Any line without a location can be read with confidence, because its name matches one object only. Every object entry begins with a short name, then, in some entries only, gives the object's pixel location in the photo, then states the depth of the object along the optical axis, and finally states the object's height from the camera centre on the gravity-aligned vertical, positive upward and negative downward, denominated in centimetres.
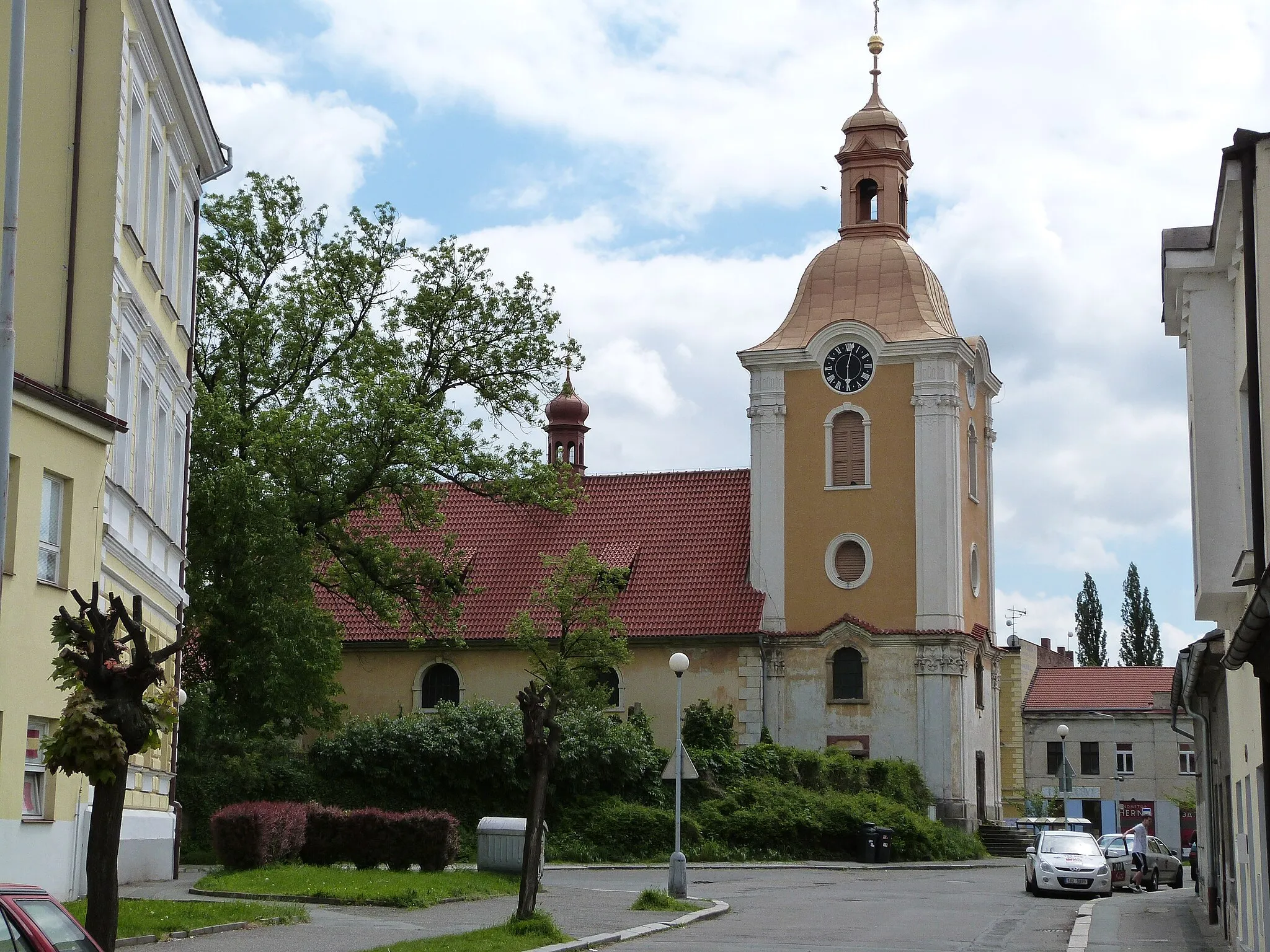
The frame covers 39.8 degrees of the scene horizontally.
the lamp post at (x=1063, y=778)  4503 -114
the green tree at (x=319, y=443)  3719 +633
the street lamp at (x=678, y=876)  2759 -224
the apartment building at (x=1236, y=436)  1467 +273
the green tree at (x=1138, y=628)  9519 +580
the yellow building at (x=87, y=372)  2000 +469
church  5147 +522
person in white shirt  4006 -265
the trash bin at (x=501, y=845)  2955 -192
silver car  3847 -290
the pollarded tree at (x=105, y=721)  1368 +5
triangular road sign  2877 -60
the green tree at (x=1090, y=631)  9850 +582
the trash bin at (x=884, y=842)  4419 -271
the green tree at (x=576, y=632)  4750 +273
